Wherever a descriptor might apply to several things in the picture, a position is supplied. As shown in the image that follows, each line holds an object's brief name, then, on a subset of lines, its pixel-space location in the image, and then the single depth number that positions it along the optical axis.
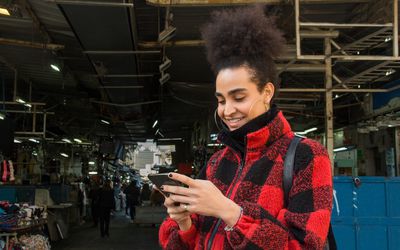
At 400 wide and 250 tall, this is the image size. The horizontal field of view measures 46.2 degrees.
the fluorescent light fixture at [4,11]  6.07
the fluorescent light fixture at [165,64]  7.67
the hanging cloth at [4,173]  10.54
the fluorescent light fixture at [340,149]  12.25
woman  1.38
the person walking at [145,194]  23.22
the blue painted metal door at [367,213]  6.32
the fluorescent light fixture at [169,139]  21.53
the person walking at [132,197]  20.58
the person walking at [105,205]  15.36
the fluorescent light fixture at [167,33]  6.45
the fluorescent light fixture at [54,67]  9.46
